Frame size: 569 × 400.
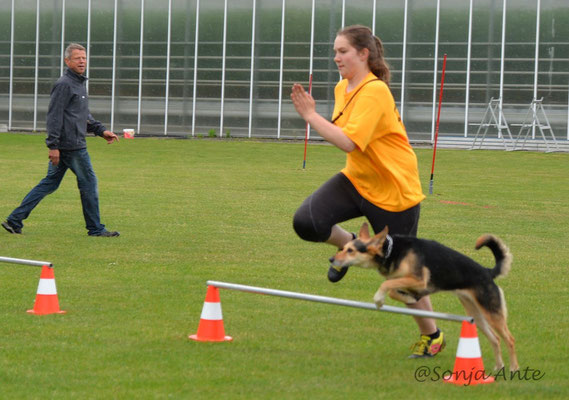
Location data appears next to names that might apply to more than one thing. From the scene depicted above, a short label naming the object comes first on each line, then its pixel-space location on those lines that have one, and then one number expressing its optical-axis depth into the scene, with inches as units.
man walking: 966.4
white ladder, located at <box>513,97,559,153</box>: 3107.8
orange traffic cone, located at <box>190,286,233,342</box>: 535.2
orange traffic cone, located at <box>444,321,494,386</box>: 442.3
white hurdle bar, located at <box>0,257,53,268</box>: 592.7
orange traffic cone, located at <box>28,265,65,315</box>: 599.2
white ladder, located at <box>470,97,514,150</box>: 3216.0
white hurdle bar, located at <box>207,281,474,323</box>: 443.2
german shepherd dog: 466.9
